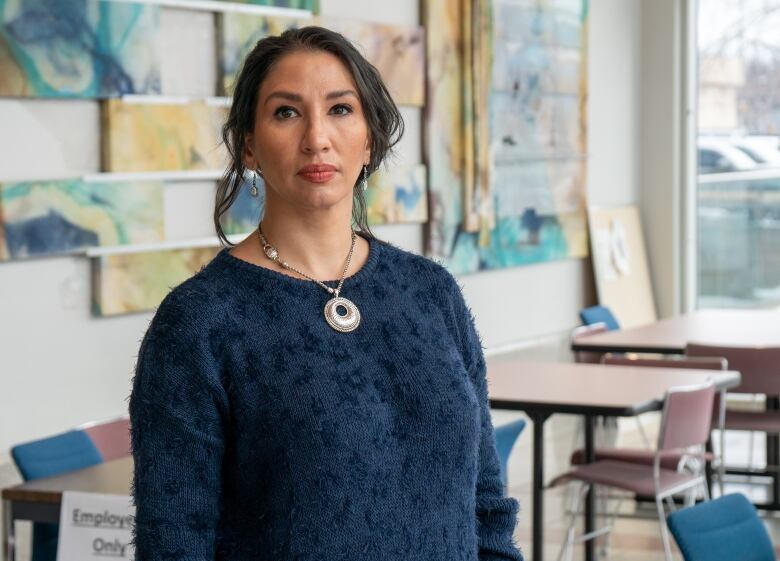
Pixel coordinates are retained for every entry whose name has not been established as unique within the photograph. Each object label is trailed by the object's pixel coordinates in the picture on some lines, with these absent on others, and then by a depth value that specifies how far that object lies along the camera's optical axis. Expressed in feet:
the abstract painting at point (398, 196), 26.18
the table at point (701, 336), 23.80
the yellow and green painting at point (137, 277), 20.02
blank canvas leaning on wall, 34.60
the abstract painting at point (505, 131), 28.40
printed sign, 12.95
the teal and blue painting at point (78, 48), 18.40
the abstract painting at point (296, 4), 23.12
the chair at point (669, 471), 18.45
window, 36.14
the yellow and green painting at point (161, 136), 20.02
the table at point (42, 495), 13.48
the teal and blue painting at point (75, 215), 18.61
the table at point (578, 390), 17.78
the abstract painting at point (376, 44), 22.26
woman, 5.54
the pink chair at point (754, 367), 22.45
